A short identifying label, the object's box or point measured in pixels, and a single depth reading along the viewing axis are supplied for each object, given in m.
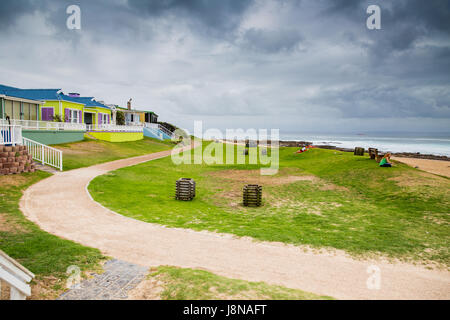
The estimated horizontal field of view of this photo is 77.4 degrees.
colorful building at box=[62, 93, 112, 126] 44.41
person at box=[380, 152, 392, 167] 22.82
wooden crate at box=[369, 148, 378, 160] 26.50
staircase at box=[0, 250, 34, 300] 4.45
